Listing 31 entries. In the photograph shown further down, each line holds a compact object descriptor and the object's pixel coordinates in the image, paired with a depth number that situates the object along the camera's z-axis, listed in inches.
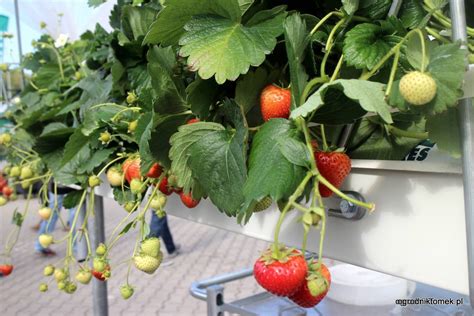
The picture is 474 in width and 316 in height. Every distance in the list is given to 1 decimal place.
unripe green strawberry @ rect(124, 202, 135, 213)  29.3
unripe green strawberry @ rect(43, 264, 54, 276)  37.8
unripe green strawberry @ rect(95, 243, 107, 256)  29.6
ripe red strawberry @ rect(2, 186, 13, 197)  53.9
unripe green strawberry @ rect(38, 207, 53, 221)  42.3
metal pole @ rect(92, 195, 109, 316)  58.2
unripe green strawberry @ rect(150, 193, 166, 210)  27.2
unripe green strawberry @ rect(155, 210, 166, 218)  27.2
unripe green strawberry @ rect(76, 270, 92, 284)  32.8
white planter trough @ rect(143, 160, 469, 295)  15.9
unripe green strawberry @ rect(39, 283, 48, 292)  38.8
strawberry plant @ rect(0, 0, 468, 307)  14.8
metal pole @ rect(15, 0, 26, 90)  83.9
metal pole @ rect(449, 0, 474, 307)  14.1
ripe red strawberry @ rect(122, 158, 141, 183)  29.5
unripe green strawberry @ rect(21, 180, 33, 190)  44.7
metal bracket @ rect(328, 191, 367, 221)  18.6
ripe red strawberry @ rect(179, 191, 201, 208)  25.3
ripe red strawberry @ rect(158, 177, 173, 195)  26.7
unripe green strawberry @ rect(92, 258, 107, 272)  29.3
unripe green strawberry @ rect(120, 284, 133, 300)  30.0
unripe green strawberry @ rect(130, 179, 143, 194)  27.9
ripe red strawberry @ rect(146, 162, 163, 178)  25.6
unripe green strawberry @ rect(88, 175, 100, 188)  35.3
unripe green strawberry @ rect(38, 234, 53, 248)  39.4
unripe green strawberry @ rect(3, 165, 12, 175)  53.4
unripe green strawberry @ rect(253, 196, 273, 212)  18.8
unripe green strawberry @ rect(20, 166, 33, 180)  46.7
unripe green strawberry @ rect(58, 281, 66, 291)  36.0
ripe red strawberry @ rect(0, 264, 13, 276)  56.6
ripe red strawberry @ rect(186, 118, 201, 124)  21.8
